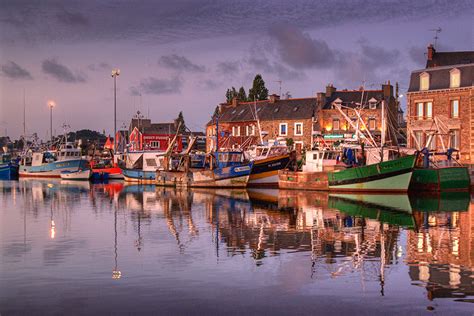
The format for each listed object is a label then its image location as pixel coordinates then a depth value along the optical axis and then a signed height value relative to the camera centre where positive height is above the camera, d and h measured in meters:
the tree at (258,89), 86.94 +8.93
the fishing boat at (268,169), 48.41 -1.45
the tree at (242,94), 91.00 +8.56
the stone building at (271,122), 72.75 +3.66
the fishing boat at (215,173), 48.56 -1.89
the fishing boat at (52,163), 72.75 -1.55
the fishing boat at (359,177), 39.22 -1.81
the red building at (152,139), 101.50 +2.02
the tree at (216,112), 87.20 +5.92
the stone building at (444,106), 49.78 +3.82
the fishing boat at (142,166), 61.06 -1.64
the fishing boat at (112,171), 73.19 -2.45
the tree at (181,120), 114.36 +6.20
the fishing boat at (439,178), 40.31 -1.82
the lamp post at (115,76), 68.62 +8.48
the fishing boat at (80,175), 71.38 -2.87
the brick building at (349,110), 69.62 +4.97
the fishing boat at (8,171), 84.31 -2.88
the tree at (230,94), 94.51 +8.98
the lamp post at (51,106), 85.00 +6.39
